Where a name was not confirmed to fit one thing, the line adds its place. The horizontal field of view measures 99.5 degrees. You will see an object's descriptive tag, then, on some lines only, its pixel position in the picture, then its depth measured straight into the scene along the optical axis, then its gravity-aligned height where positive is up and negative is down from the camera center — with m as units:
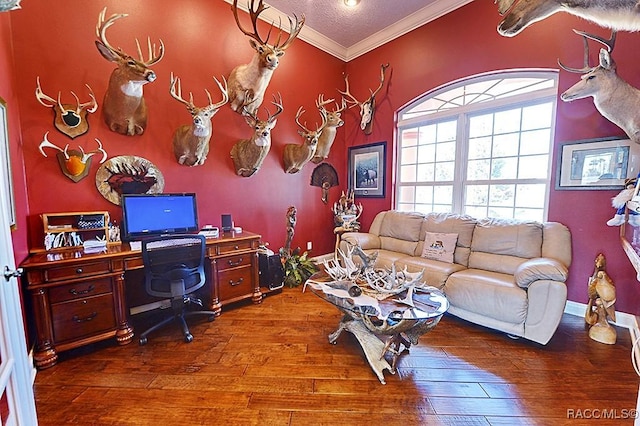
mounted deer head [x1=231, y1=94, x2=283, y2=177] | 3.21 +0.49
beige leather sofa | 2.22 -0.83
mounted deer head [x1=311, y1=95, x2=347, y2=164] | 4.11 +0.80
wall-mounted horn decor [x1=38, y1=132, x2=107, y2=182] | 2.40 +0.25
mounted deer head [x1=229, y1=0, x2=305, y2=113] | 2.94 +1.33
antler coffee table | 1.83 -0.87
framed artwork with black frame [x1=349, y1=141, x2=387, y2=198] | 4.49 +0.27
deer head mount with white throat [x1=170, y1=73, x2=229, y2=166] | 2.74 +0.55
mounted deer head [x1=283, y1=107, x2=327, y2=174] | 3.73 +0.51
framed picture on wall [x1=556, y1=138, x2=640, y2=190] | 2.44 +0.18
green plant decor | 3.75 -1.17
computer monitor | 2.62 -0.27
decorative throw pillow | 3.18 -0.74
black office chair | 2.27 -0.69
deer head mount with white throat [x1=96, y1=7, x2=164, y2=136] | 2.25 +0.89
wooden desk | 1.95 -0.83
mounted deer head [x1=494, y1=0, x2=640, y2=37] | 1.41 +0.96
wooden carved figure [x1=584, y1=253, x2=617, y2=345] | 2.30 -1.09
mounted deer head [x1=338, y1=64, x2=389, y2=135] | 4.32 +1.29
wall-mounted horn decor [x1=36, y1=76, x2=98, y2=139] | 2.34 +0.67
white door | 1.20 -0.76
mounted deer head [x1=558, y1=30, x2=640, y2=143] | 2.21 +0.74
